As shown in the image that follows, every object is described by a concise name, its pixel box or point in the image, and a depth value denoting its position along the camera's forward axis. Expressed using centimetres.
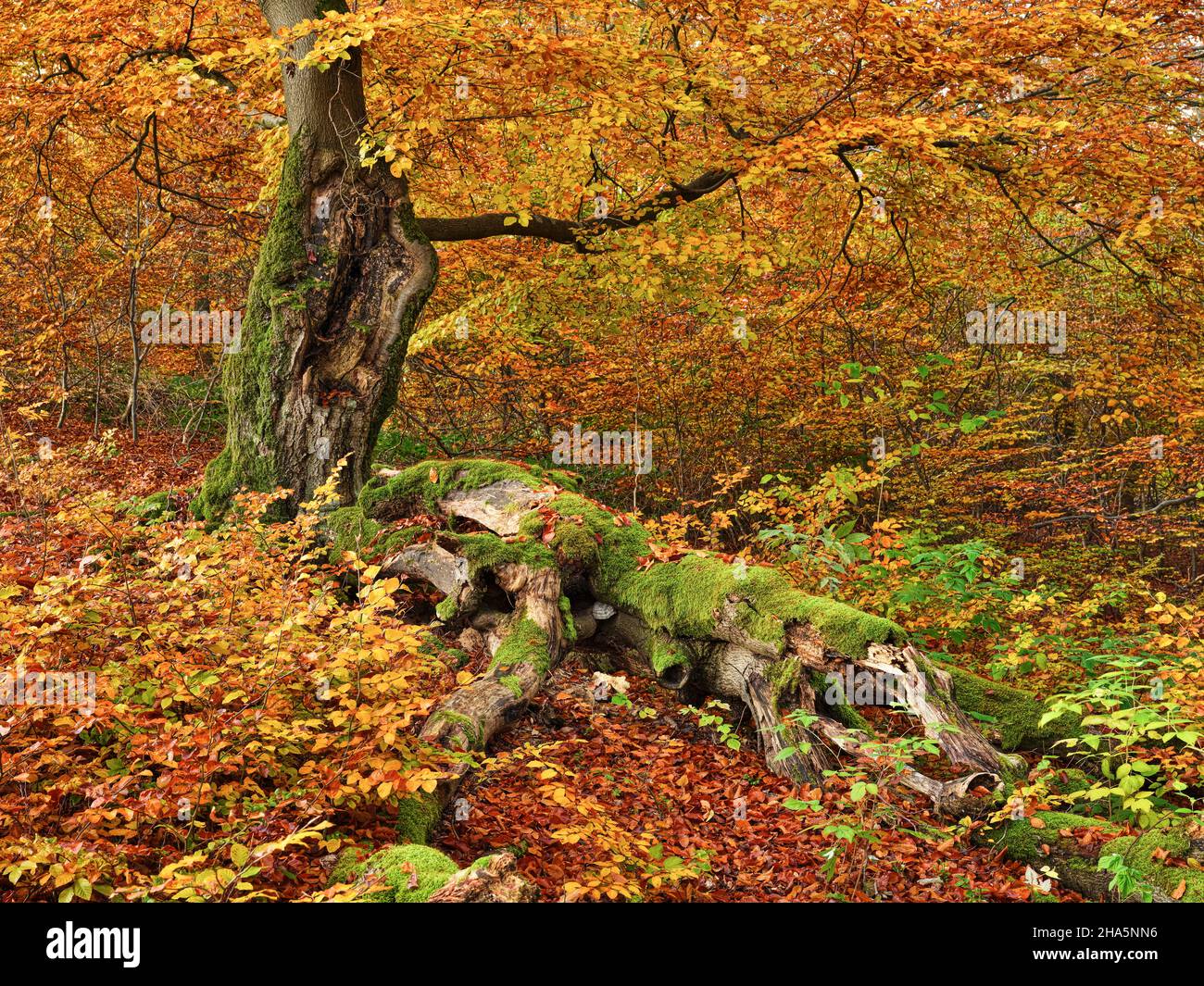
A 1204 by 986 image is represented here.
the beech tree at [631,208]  600
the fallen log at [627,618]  534
